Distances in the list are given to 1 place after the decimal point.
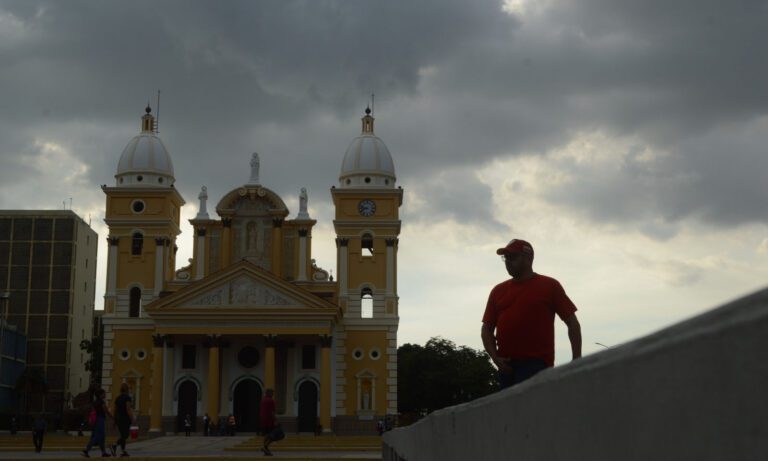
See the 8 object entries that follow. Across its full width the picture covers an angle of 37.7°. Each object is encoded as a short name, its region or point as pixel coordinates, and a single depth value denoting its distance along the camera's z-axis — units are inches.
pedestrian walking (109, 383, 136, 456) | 828.6
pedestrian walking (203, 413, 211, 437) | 1937.7
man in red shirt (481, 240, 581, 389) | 269.3
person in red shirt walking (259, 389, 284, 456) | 888.3
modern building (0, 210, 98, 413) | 3316.9
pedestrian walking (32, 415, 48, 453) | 1039.7
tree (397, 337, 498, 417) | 3235.7
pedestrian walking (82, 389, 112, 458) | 794.8
